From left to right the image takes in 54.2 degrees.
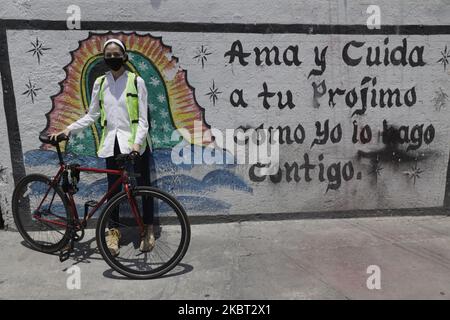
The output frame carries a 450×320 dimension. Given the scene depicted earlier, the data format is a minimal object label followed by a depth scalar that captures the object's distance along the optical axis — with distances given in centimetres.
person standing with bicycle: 396
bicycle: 371
